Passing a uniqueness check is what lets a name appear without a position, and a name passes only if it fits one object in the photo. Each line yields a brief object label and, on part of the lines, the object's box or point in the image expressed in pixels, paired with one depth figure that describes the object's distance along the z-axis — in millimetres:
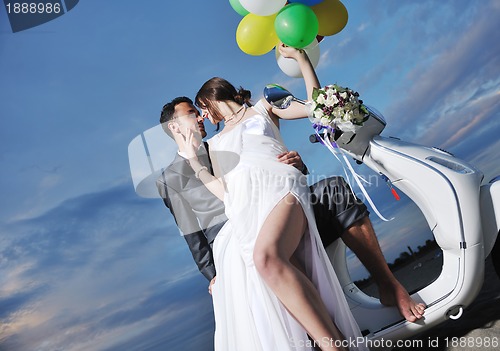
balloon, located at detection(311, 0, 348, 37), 2461
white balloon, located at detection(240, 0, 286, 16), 2260
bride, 1810
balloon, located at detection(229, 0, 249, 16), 2523
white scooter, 1825
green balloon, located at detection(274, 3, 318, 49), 2211
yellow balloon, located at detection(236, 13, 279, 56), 2418
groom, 1991
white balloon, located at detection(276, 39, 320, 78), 2486
